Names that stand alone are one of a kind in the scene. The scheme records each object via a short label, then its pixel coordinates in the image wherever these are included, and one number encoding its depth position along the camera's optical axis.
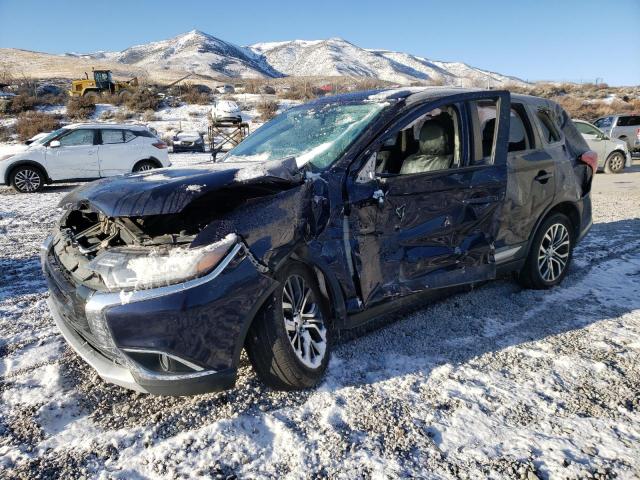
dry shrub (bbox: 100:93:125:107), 31.91
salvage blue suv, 2.22
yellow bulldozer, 34.78
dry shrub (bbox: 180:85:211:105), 34.06
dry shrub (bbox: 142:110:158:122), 28.53
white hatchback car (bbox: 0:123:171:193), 11.44
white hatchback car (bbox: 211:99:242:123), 21.39
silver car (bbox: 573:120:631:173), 14.26
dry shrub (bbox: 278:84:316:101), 37.75
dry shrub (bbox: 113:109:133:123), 27.75
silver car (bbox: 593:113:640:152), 16.88
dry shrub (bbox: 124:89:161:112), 30.72
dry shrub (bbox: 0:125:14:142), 21.62
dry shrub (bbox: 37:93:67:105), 29.30
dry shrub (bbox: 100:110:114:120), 28.06
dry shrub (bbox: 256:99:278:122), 30.67
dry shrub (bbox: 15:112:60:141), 22.28
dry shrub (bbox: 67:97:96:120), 27.38
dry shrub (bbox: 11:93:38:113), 27.20
